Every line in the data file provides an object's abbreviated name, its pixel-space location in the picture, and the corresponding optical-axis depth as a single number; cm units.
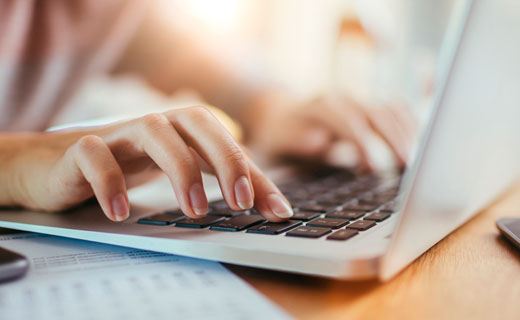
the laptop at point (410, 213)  25
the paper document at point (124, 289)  24
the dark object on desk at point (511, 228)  36
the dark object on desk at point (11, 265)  28
